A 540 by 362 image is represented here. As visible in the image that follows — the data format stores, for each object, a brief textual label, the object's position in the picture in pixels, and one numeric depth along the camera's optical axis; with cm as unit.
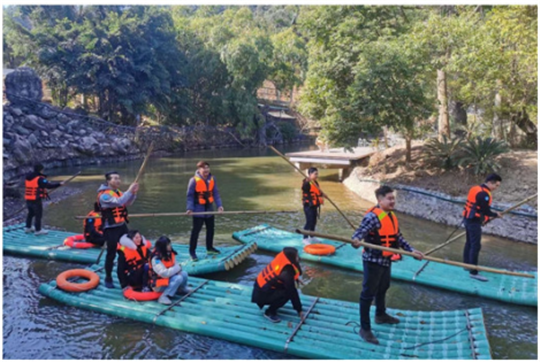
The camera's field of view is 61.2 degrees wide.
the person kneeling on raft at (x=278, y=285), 595
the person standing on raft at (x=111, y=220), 721
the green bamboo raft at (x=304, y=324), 543
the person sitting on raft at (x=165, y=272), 672
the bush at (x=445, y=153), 1413
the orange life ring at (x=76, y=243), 939
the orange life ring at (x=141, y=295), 682
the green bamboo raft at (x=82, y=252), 831
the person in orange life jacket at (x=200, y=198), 855
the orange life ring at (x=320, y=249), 924
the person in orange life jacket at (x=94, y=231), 948
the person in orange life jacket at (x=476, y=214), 757
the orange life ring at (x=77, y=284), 717
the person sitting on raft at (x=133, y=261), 682
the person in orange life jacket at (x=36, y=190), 982
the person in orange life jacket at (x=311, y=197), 959
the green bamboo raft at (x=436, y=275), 742
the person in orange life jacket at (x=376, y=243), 552
